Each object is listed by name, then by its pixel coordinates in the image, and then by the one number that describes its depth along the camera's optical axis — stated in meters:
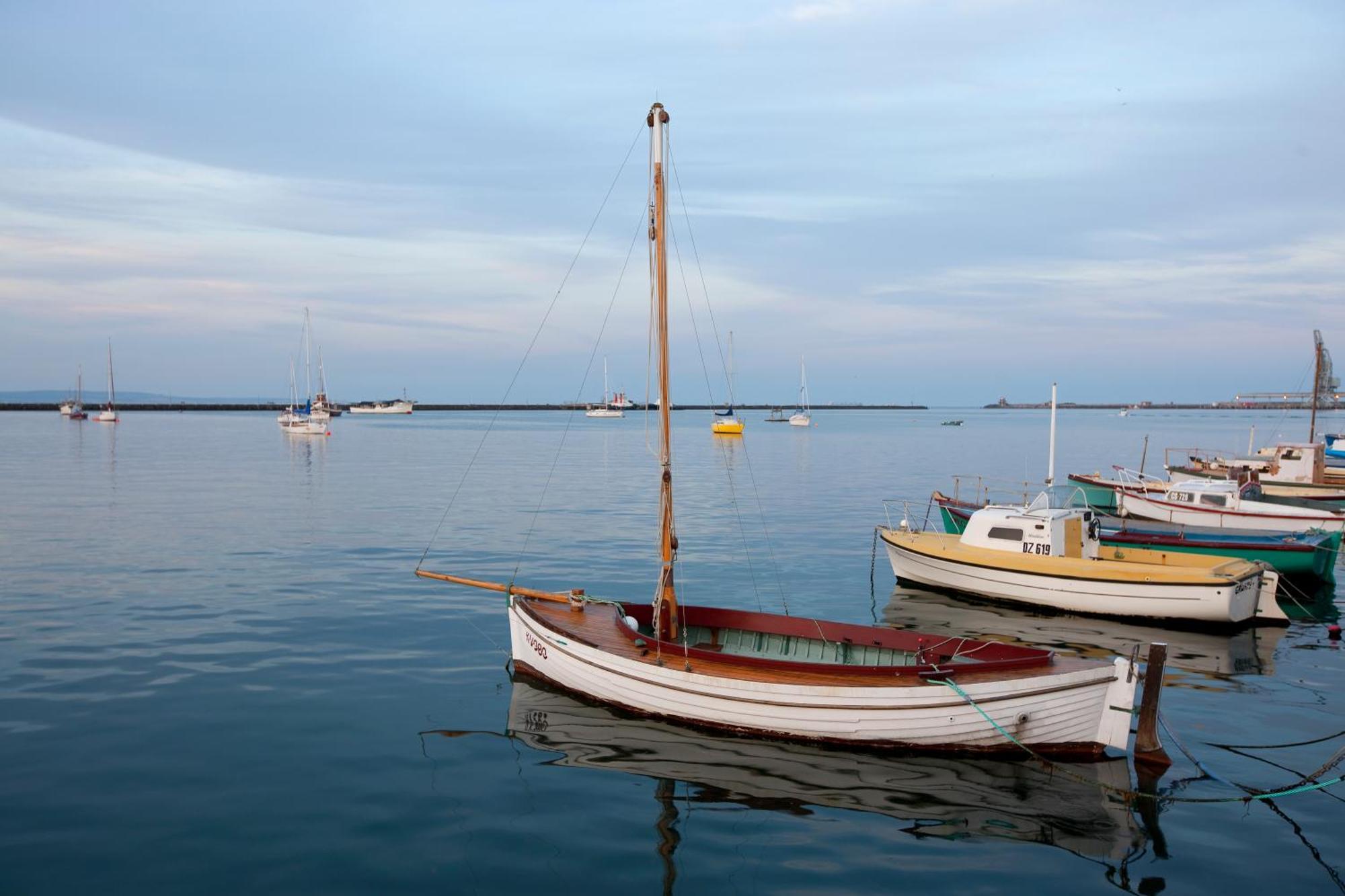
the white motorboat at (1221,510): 37.84
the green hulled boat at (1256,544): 30.17
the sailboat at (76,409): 174.50
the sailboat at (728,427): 132.05
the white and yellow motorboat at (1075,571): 24.89
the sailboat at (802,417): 190.50
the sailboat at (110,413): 151.62
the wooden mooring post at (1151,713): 14.90
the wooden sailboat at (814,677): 14.86
